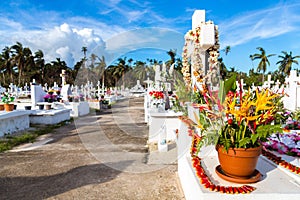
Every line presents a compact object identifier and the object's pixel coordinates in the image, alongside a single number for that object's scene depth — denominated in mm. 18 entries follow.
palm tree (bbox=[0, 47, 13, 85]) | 39188
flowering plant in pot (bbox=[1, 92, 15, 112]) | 7235
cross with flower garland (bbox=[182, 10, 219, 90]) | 3996
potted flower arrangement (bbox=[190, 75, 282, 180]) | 1874
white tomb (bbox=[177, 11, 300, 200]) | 1843
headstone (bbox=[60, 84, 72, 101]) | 13440
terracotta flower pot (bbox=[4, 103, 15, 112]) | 7230
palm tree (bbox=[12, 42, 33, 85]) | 38000
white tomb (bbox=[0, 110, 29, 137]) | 6519
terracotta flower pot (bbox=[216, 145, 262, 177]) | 1927
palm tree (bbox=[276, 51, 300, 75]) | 41406
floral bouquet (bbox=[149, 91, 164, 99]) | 7031
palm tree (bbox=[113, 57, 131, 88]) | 30861
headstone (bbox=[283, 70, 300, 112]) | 8672
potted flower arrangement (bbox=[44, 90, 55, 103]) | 12842
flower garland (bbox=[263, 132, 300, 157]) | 2813
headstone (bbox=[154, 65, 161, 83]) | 8952
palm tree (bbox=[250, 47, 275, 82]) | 39719
